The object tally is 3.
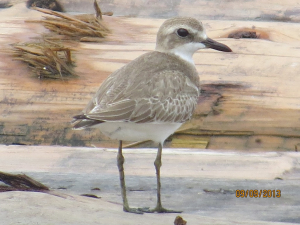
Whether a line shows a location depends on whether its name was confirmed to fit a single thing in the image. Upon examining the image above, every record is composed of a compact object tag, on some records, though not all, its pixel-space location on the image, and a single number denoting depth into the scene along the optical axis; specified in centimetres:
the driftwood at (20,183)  677
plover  700
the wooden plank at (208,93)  930
